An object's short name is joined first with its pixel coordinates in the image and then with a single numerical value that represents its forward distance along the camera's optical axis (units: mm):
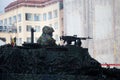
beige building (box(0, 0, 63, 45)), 76312
